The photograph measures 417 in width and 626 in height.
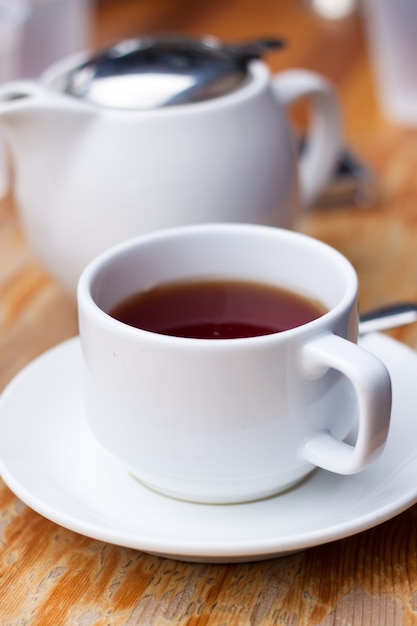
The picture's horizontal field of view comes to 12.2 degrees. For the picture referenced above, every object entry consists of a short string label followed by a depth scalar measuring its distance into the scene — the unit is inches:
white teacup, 23.6
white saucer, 23.6
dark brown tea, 25.9
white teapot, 28.7
